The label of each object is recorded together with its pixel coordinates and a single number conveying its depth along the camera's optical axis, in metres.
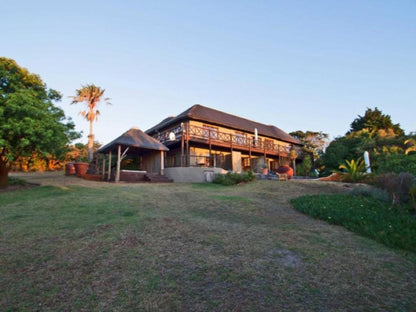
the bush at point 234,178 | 13.54
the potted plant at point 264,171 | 18.38
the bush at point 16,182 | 12.64
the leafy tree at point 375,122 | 29.14
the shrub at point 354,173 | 12.39
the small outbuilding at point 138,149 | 15.19
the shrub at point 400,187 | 6.77
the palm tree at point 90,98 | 27.06
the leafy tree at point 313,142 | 28.94
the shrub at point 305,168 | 23.45
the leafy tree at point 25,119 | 9.09
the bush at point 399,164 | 9.52
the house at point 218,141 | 18.77
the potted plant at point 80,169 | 17.03
